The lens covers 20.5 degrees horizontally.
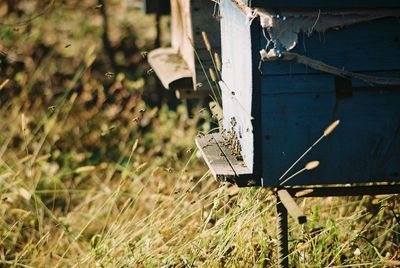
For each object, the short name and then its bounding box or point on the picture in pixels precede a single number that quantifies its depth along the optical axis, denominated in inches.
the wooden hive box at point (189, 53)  283.1
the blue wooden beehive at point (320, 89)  174.0
